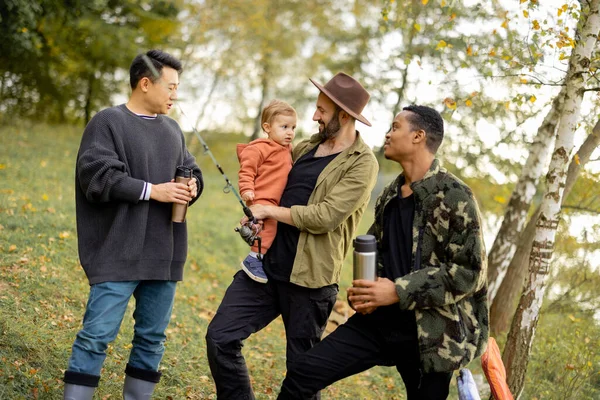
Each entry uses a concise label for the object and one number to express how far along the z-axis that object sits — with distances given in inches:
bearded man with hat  147.8
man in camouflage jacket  129.0
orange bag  151.6
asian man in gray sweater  139.1
